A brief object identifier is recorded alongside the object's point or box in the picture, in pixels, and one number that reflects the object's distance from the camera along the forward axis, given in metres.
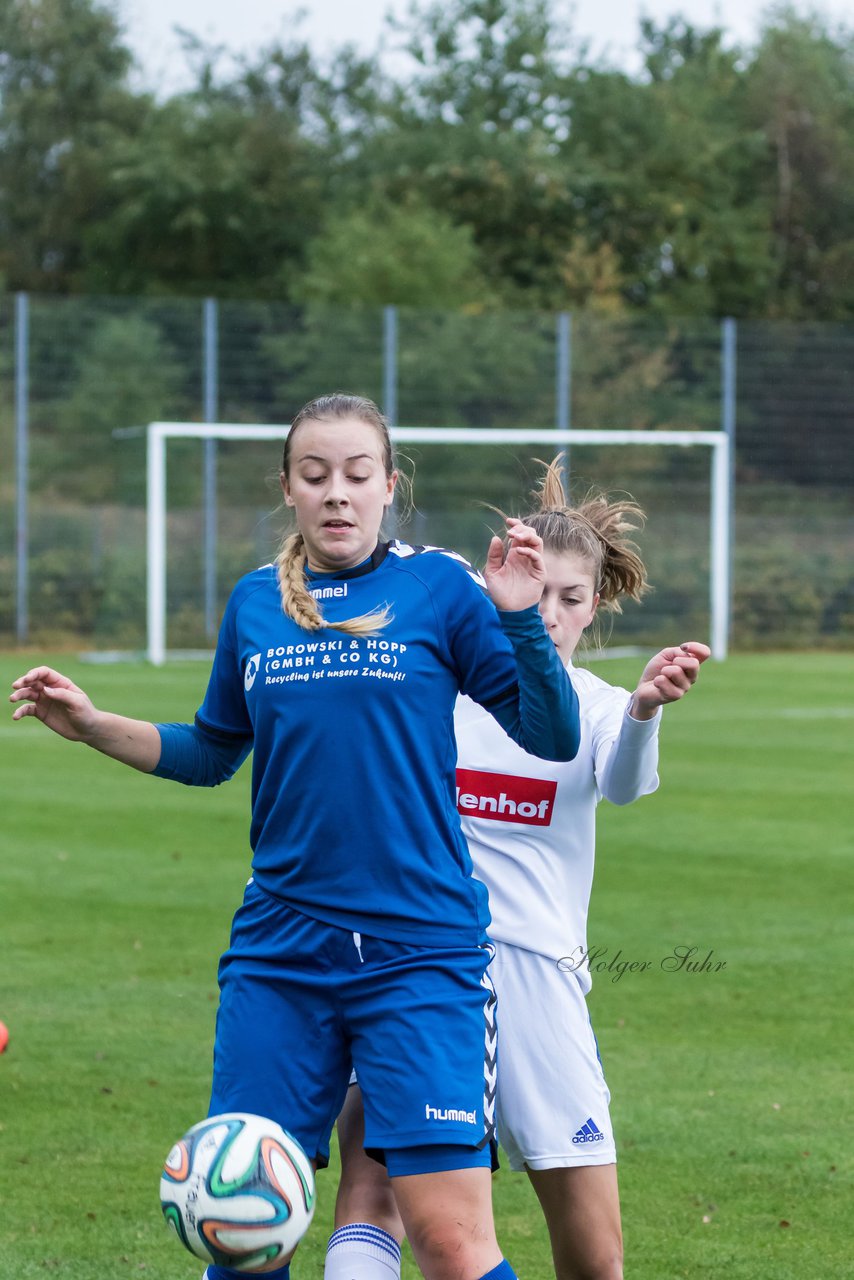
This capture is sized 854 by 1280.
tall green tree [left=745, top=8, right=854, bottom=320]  44.56
